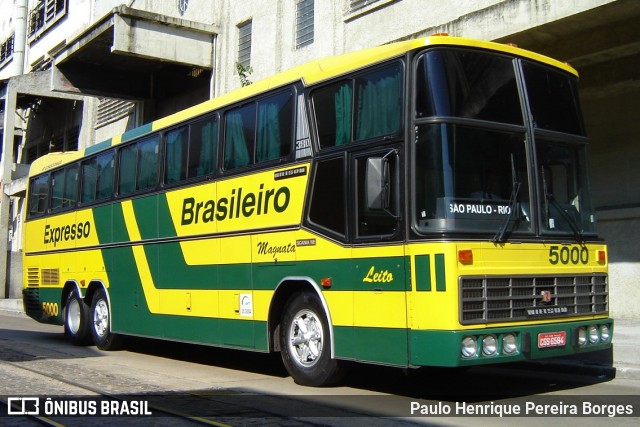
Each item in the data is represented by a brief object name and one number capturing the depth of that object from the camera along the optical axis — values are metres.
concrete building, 12.77
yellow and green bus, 6.89
